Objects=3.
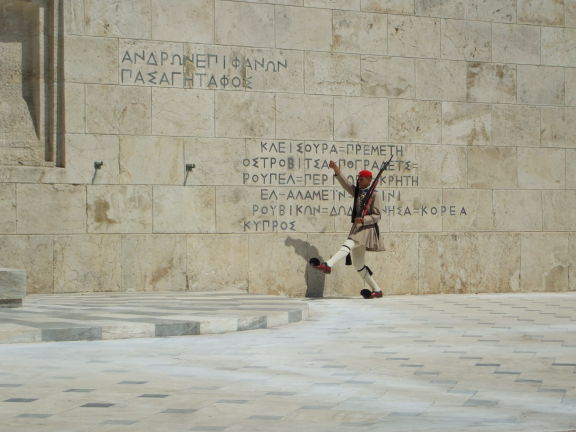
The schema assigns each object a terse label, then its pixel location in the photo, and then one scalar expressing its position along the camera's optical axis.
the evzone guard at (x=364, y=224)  14.78
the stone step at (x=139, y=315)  9.46
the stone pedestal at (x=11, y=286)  11.17
